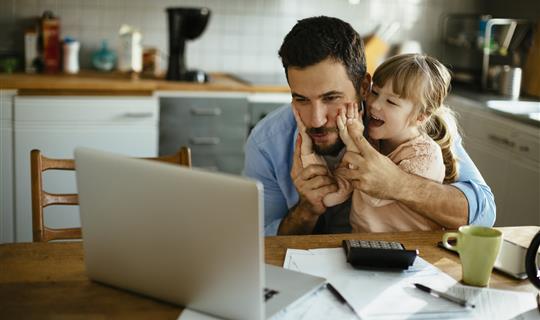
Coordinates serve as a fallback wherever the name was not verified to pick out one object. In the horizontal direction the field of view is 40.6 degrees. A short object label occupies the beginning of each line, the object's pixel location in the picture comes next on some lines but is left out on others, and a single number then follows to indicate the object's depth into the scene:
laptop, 1.21
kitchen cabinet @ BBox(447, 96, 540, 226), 3.26
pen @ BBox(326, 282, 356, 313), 1.40
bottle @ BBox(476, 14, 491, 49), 4.23
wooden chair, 1.95
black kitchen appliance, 3.70
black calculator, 1.58
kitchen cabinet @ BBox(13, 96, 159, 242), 3.43
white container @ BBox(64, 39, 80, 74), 3.85
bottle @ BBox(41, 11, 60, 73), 3.83
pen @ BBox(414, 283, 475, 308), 1.41
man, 1.86
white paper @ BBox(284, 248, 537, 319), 1.38
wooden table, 1.36
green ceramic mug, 1.49
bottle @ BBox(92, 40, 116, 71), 3.97
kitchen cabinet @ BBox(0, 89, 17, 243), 3.40
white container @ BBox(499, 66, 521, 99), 3.93
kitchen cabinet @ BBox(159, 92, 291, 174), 3.65
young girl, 1.88
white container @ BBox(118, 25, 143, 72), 3.93
